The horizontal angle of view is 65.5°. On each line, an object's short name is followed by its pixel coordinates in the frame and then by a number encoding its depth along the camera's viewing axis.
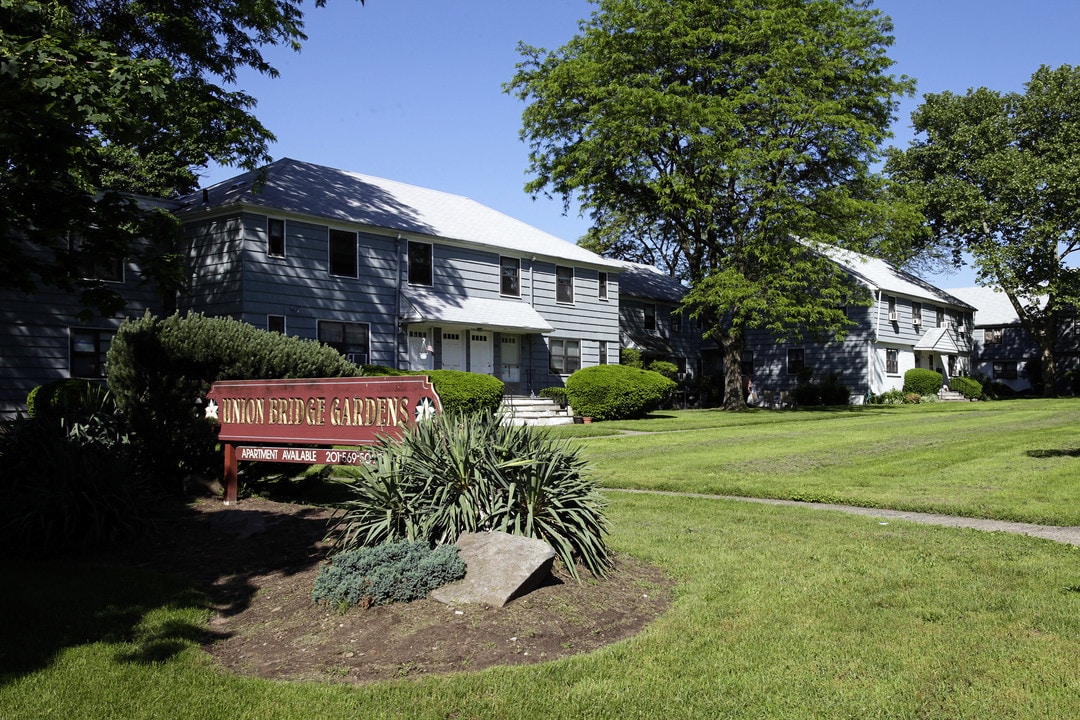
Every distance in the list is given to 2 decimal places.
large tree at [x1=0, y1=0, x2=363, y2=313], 7.76
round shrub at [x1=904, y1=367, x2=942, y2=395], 41.09
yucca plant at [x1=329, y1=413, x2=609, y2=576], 6.42
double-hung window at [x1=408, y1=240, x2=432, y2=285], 26.25
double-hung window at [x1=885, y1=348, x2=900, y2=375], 40.97
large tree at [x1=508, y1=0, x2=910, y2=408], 29.98
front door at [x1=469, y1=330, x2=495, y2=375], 27.58
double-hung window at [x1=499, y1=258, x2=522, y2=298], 28.92
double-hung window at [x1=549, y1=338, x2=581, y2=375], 30.38
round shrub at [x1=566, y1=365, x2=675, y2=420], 26.16
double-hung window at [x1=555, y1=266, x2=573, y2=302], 30.97
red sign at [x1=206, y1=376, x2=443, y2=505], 7.79
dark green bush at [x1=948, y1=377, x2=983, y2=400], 44.00
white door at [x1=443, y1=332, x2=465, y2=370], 26.86
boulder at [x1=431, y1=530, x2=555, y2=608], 5.57
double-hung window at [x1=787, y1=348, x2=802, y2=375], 41.44
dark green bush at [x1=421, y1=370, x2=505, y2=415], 20.69
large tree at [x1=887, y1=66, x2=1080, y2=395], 41.91
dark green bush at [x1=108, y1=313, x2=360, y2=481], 10.40
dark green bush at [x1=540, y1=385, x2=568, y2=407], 27.78
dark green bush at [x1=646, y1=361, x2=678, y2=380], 36.28
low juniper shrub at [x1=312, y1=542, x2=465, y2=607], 5.65
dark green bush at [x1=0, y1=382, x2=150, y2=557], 7.89
